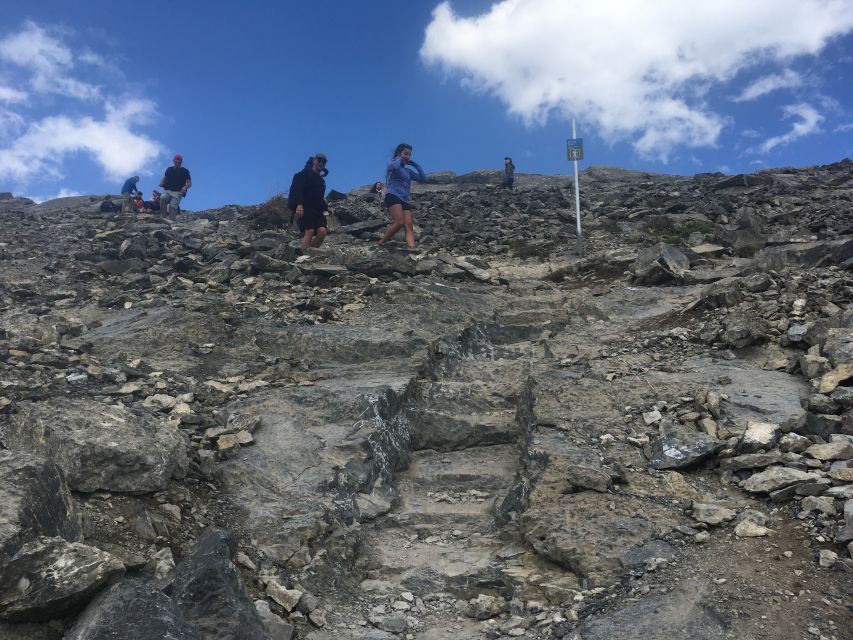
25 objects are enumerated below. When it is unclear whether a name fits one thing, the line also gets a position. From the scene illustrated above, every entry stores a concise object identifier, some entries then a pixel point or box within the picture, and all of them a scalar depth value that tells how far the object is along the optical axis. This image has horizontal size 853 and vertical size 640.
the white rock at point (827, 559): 3.80
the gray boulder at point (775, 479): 4.56
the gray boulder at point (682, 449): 5.27
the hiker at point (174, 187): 21.20
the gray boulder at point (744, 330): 7.33
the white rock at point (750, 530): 4.25
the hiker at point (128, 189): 23.00
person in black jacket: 13.33
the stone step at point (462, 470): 6.33
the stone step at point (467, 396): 7.44
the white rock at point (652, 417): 5.96
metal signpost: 13.79
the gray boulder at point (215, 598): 3.55
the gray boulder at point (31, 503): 3.30
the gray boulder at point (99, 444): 4.59
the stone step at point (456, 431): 7.05
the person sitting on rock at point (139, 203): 22.51
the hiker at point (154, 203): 22.56
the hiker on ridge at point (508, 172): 27.86
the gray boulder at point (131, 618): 3.13
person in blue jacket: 13.08
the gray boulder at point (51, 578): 3.16
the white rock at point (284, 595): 4.28
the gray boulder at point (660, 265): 10.97
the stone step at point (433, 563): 4.80
